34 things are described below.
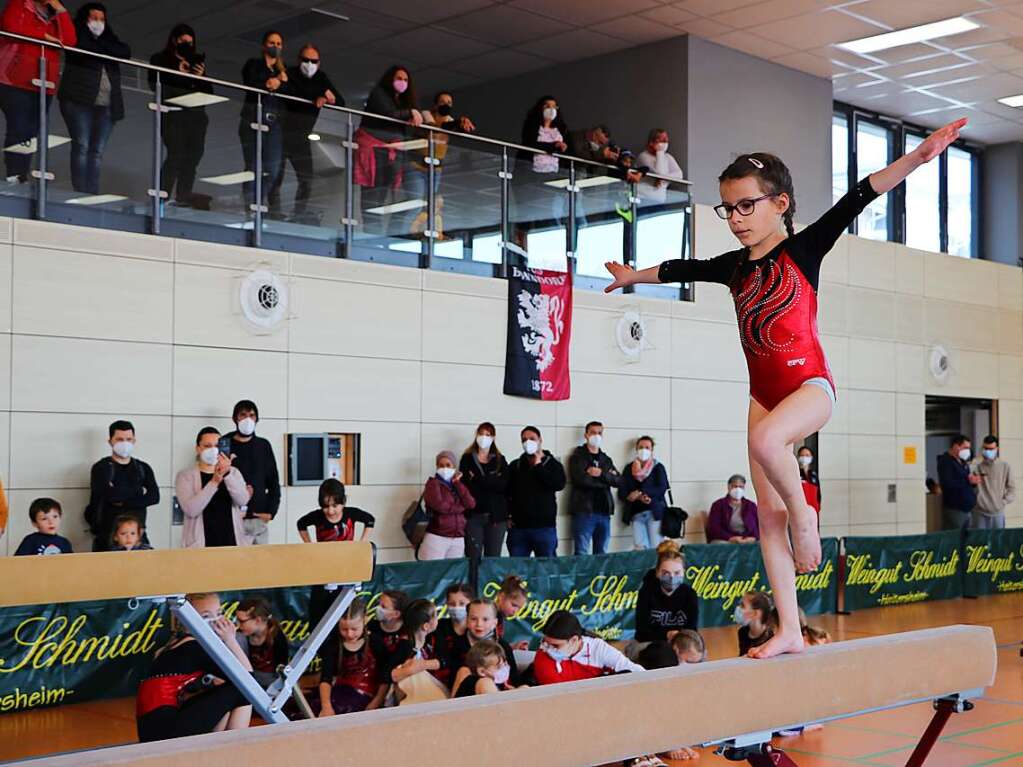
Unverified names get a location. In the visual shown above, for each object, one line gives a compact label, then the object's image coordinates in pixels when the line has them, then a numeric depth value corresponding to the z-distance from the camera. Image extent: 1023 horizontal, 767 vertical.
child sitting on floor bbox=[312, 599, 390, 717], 8.30
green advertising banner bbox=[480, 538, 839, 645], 11.23
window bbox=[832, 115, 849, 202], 20.52
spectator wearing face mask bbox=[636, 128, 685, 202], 15.96
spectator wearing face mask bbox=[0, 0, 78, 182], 10.17
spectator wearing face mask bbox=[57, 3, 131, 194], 10.51
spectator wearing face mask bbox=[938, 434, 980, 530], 18.20
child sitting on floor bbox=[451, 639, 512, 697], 7.66
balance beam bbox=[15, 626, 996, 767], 3.11
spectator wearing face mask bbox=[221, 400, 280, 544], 11.46
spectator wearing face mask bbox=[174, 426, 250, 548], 11.08
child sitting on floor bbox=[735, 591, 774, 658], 8.49
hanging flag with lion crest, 14.48
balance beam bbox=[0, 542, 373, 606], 5.70
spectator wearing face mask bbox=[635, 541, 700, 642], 9.20
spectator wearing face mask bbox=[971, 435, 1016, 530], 18.67
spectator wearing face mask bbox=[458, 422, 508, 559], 13.09
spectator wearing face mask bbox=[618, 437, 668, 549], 15.07
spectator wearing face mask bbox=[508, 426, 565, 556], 13.41
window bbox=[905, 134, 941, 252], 22.08
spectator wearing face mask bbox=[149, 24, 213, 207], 11.13
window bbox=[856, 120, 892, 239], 21.12
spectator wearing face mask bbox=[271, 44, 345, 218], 12.03
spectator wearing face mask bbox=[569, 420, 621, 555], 14.44
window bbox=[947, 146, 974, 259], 22.80
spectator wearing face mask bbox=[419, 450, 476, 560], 12.70
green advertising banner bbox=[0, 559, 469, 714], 8.91
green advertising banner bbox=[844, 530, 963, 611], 14.73
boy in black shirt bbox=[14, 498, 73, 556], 10.03
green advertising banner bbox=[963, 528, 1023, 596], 16.31
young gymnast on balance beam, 3.97
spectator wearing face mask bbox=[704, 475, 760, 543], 15.45
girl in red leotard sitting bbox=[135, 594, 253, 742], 6.77
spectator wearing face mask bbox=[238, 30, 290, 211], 11.74
